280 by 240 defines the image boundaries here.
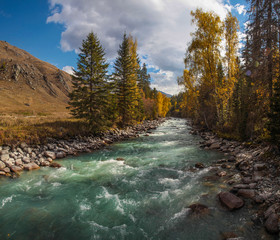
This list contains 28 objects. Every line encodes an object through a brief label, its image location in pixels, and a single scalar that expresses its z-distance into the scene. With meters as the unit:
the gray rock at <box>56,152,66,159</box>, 12.58
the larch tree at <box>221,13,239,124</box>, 18.09
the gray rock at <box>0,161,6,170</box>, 9.39
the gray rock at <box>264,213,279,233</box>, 4.19
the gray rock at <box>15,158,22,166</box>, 10.11
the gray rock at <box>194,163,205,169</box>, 10.06
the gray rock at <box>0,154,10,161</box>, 9.98
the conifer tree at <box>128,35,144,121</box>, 32.09
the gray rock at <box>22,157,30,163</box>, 10.60
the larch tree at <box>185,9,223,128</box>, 18.23
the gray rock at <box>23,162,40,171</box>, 10.02
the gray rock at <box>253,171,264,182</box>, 6.83
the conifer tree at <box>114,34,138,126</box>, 26.58
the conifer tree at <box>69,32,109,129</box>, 18.69
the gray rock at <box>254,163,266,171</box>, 7.59
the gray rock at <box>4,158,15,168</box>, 9.69
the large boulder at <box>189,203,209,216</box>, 5.58
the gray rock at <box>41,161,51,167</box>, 10.88
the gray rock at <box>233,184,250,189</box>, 6.49
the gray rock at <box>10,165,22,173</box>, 9.45
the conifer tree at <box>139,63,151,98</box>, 76.60
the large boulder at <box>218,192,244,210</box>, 5.56
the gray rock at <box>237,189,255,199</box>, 5.97
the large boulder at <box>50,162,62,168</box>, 10.73
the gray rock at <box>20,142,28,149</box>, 11.76
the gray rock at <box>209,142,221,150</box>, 14.52
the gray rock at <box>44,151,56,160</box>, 12.14
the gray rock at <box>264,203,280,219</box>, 4.68
